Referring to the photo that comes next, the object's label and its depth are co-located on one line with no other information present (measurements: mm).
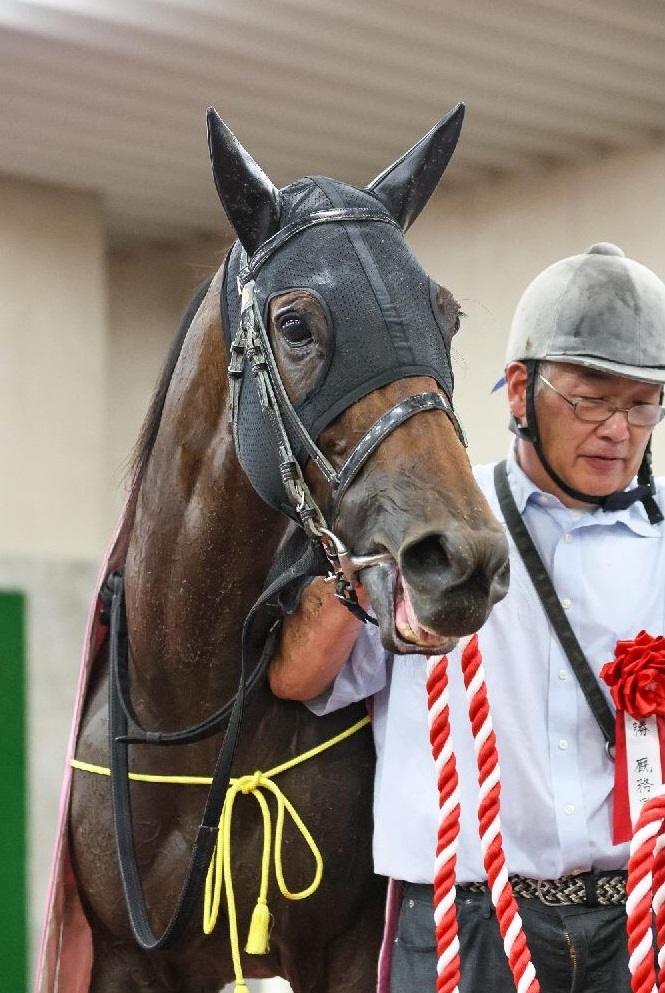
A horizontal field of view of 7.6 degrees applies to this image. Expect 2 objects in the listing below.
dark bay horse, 5744
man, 6060
